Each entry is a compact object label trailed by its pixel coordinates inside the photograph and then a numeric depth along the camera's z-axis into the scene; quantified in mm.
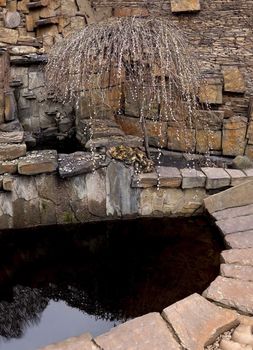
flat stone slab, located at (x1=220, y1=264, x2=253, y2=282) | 2896
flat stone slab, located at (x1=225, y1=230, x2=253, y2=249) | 3422
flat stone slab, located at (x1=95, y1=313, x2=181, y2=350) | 2266
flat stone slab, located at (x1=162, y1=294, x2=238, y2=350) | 2318
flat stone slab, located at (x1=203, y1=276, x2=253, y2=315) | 2604
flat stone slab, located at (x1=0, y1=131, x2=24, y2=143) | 4188
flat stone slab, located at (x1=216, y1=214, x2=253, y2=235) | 3707
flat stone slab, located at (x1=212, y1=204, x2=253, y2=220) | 3990
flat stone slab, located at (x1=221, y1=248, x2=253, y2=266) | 3129
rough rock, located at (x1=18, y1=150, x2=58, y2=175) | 3930
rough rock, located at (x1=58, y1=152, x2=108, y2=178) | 4000
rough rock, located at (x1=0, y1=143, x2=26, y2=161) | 3988
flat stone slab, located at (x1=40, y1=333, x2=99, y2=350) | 2292
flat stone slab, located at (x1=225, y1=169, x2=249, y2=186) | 4281
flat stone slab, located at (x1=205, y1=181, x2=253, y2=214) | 4148
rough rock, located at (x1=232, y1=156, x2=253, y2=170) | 4654
